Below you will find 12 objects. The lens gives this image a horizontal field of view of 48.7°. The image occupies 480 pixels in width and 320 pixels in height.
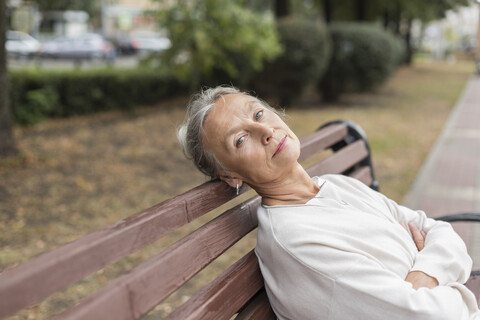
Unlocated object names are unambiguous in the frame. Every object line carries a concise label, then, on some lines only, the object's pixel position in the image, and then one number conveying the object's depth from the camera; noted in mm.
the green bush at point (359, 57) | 13320
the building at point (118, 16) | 54250
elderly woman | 1556
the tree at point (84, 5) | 35844
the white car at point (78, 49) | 32781
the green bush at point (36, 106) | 10117
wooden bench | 1083
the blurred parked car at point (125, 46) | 41031
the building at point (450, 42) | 48331
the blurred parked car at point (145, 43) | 41344
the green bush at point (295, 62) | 11703
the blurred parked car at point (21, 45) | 32803
